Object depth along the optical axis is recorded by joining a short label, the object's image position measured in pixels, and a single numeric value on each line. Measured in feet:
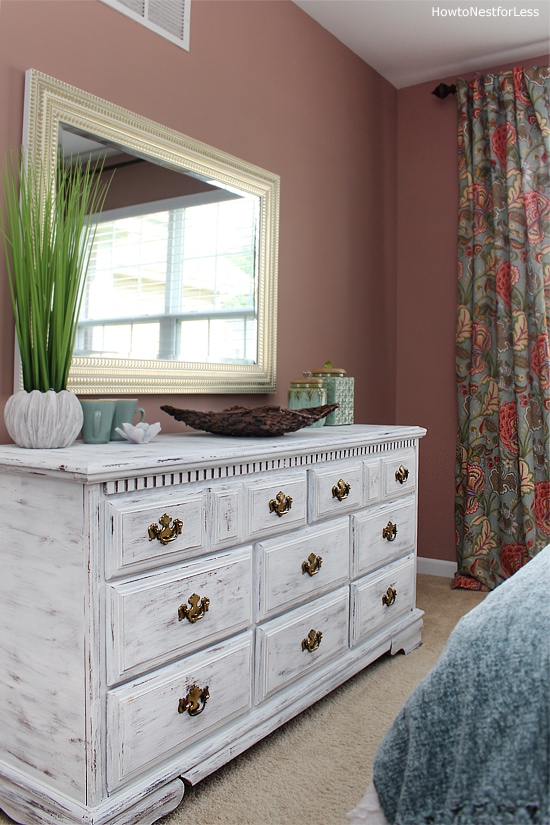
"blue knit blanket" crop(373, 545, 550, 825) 2.90
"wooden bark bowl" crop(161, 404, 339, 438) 6.50
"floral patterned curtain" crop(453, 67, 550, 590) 10.60
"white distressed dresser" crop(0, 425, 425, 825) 4.57
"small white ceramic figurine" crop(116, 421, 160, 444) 5.96
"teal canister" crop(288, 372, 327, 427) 8.57
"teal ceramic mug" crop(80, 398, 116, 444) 6.03
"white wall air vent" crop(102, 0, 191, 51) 7.07
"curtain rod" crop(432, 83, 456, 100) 11.57
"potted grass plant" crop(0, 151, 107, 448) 5.41
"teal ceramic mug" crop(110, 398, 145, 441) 6.32
